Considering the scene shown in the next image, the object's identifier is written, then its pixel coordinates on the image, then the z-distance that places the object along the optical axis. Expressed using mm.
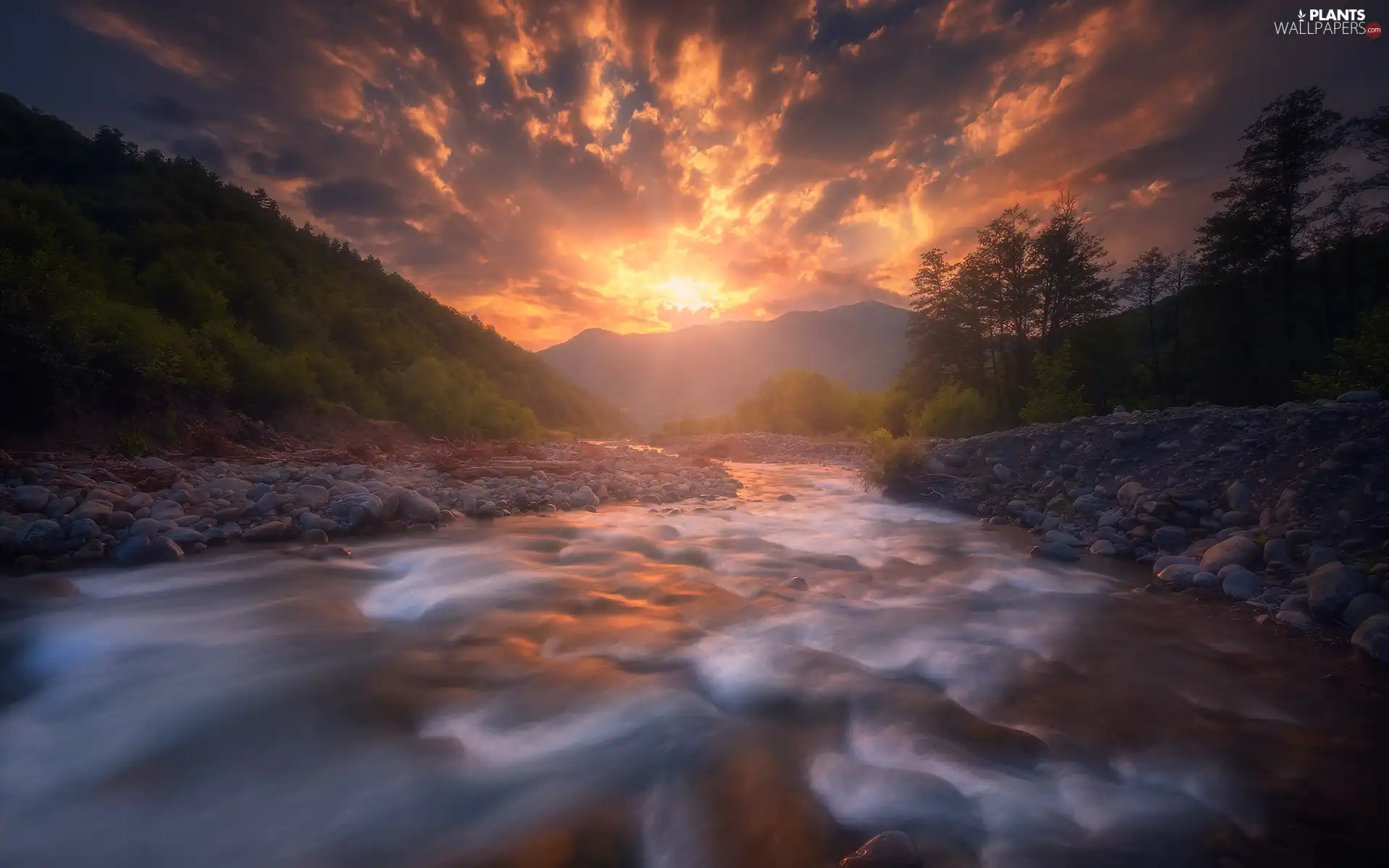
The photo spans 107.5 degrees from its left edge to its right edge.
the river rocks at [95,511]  5195
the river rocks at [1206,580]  4656
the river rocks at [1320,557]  4273
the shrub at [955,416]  18500
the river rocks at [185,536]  5316
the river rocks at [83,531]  4965
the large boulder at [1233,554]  4797
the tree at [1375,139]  14945
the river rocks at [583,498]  9023
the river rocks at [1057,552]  5812
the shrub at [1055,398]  14898
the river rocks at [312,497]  6695
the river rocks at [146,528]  5114
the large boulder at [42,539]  4754
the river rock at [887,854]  1879
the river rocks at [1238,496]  5641
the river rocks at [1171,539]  5606
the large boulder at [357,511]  6418
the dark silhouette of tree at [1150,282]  22656
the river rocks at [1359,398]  6035
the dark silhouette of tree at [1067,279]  20484
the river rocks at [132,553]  4852
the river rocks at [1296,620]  3779
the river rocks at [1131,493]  6622
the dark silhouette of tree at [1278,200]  16531
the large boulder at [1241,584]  4391
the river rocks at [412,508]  6996
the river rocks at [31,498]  5199
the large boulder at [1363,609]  3609
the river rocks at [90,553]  4805
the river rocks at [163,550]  4961
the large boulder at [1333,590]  3785
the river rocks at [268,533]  5766
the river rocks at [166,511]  5688
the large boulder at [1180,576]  4793
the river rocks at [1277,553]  4609
